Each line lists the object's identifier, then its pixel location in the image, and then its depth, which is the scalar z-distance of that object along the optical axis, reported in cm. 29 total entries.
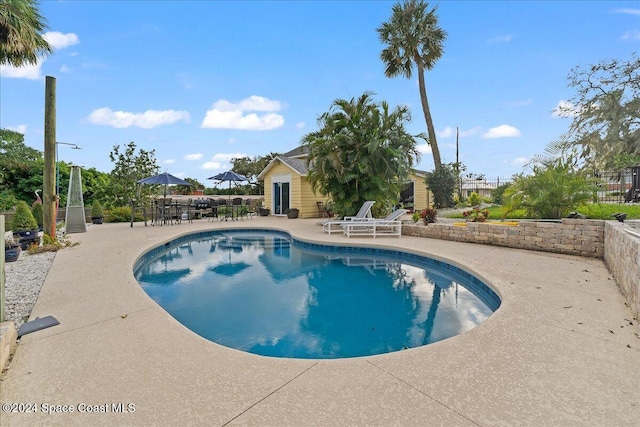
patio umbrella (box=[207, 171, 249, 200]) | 1571
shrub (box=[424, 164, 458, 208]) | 1595
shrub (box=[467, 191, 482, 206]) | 1662
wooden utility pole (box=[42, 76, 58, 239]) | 753
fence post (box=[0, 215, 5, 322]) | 271
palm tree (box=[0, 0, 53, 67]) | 677
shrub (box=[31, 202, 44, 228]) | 1116
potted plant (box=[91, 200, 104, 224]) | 1417
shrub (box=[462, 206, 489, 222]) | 930
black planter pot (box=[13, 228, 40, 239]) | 764
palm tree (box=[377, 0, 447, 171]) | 1684
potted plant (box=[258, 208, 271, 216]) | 1827
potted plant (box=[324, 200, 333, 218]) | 1502
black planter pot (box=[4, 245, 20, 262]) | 597
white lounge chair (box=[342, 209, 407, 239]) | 970
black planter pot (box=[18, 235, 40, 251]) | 748
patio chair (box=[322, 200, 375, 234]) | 1024
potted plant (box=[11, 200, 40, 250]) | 758
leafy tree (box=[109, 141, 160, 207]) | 1693
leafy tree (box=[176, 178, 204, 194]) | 3073
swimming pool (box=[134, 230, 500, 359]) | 369
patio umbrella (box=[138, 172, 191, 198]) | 1331
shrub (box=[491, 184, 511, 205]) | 1550
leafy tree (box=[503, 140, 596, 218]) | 767
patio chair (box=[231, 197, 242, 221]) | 1545
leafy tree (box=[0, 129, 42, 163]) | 1680
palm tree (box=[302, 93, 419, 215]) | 1135
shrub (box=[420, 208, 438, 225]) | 990
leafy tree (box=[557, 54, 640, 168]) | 1681
